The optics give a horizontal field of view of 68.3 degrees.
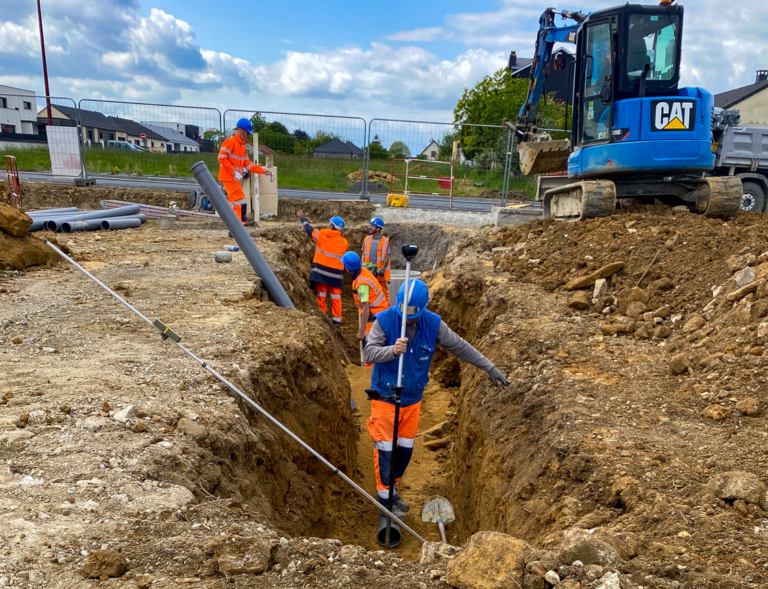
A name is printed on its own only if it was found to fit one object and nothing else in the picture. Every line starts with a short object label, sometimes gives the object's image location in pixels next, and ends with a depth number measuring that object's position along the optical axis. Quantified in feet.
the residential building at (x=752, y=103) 97.40
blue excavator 29.76
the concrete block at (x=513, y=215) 42.34
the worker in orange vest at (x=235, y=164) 35.83
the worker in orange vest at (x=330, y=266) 30.82
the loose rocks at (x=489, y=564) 8.11
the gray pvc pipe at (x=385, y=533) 15.99
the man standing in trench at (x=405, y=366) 15.70
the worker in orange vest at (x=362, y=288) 25.00
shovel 16.63
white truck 45.29
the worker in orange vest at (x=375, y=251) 30.55
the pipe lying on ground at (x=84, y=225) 37.17
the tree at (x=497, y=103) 91.51
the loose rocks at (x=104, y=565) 7.85
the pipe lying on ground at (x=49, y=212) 39.32
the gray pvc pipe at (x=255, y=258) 25.71
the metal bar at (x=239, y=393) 13.25
